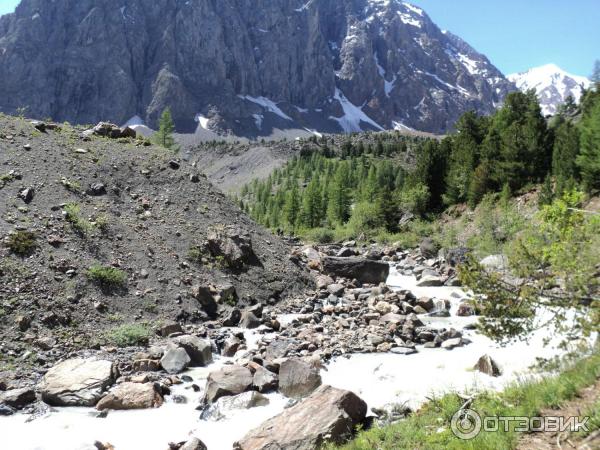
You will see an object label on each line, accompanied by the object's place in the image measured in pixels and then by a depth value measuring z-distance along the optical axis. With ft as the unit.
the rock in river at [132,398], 43.70
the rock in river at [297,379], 45.83
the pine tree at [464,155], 205.02
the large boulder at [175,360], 52.70
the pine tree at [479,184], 189.78
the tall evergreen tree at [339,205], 303.48
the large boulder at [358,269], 104.58
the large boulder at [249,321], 69.92
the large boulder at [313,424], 33.01
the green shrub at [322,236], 248.36
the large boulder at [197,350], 55.77
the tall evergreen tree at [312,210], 318.65
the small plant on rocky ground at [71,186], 79.87
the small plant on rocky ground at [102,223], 75.41
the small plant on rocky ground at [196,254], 80.84
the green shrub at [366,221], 222.34
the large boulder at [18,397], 42.57
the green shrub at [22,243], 63.36
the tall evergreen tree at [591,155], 145.89
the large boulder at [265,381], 47.09
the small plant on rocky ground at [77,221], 72.43
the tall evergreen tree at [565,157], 154.81
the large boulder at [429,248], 157.58
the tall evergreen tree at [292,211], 334.38
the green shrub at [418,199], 217.56
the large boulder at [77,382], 44.09
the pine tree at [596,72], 446.69
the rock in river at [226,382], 44.96
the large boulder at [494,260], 114.75
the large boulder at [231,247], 83.56
